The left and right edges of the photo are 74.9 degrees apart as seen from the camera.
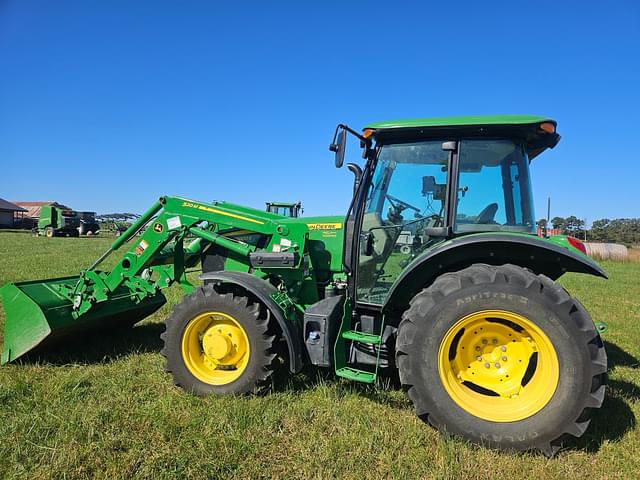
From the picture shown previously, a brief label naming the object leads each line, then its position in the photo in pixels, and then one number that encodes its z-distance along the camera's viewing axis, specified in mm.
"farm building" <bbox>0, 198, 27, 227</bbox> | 51000
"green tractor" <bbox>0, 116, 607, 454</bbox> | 2936
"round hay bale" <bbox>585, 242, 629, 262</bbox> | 23889
